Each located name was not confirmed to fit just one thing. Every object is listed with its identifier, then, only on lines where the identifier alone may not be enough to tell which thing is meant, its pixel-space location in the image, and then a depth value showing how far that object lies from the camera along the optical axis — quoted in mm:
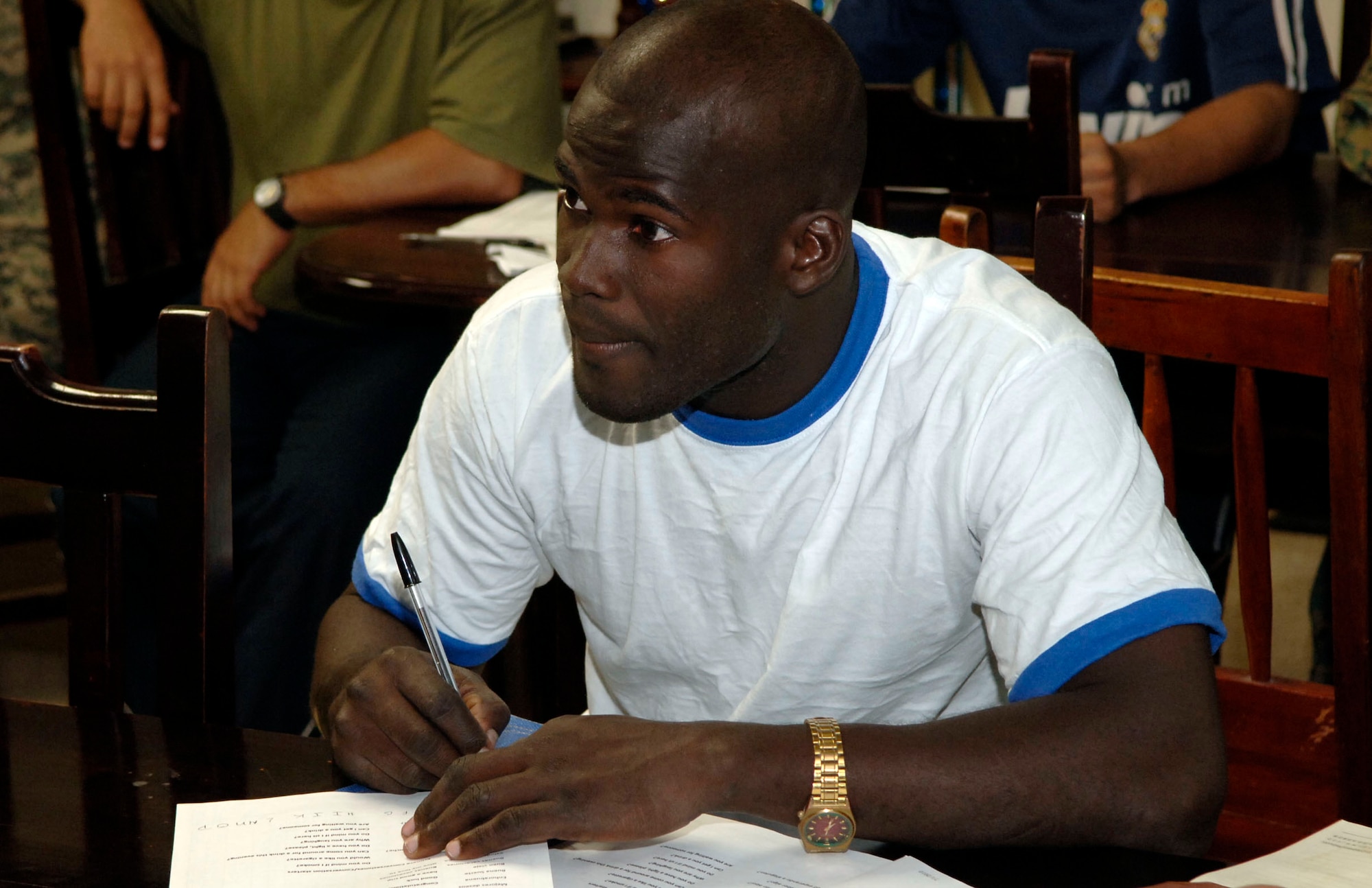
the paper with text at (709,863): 2393
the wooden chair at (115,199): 4771
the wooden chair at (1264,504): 2675
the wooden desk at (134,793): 2419
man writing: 2456
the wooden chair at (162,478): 2671
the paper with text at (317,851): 2394
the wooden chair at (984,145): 3190
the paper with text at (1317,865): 2364
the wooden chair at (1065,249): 2777
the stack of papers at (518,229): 3676
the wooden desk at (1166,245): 3440
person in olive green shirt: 4113
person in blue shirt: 4313
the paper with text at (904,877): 2385
